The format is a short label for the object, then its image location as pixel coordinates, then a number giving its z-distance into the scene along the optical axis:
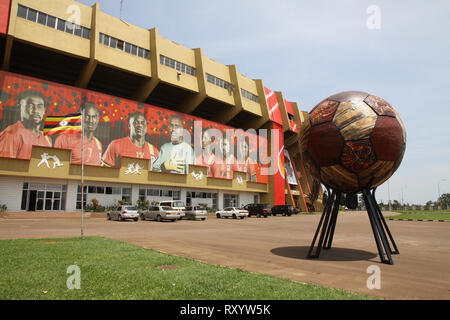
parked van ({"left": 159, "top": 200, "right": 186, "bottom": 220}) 26.14
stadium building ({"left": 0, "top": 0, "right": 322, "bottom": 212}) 28.27
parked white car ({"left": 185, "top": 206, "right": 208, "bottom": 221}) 29.39
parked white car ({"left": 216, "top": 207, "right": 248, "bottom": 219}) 34.31
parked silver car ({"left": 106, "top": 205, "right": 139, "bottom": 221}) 25.77
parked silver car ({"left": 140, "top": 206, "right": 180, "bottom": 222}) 25.45
